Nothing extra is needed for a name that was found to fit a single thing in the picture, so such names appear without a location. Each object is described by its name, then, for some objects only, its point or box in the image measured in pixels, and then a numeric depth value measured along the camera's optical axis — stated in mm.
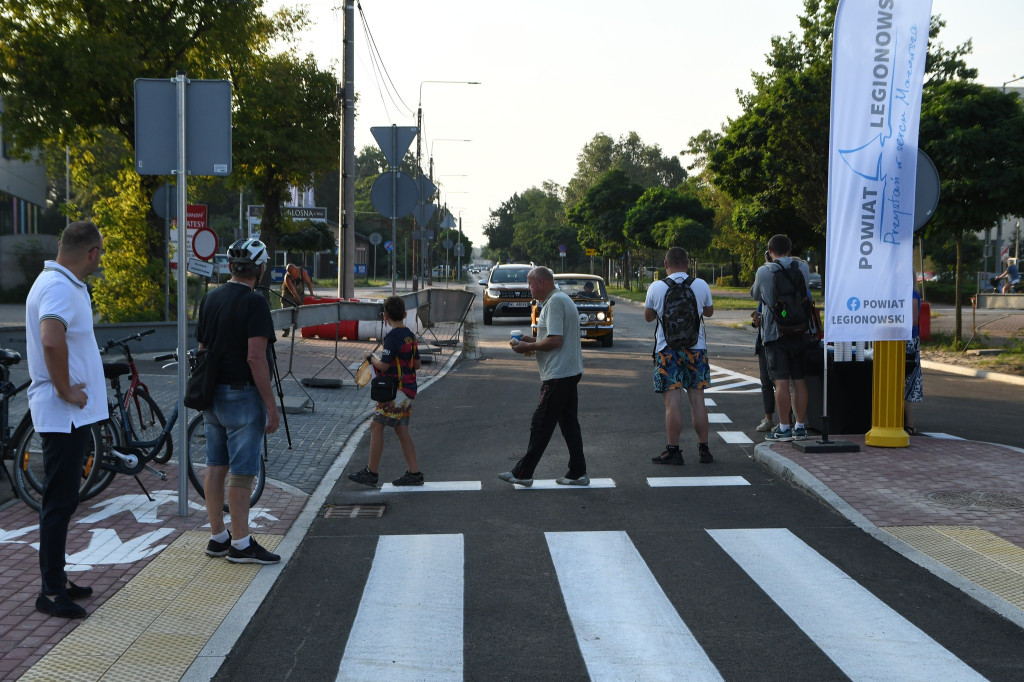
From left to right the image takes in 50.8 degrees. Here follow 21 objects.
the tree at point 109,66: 19922
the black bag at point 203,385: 5738
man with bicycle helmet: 5707
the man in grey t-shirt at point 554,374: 8172
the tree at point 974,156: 20172
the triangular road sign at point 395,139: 16797
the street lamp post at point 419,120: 40312
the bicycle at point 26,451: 6875
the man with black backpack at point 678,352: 9141
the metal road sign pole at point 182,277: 6785
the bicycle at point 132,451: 7372
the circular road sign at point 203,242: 21688
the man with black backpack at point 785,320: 9492
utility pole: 20125
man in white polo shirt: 4949
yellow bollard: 9477
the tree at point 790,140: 27188
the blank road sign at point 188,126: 6848
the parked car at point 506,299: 29422
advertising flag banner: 9062
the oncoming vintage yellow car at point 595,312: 21891
